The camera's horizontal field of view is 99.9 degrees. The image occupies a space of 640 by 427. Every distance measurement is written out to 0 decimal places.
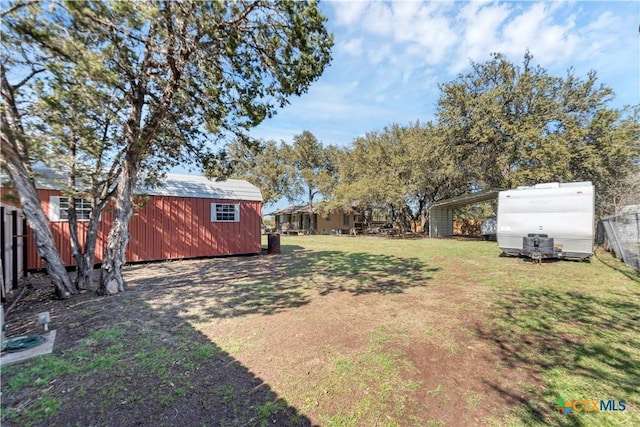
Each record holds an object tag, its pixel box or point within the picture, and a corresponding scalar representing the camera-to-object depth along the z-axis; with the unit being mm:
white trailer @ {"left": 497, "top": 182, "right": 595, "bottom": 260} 8688
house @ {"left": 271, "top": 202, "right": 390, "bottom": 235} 29000
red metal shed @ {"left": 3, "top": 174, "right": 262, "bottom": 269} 8102
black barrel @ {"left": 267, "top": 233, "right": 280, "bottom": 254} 12477
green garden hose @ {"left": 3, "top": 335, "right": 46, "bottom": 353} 3141
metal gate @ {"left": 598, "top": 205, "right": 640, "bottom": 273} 7232
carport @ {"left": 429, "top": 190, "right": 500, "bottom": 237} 17628
